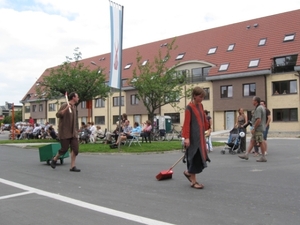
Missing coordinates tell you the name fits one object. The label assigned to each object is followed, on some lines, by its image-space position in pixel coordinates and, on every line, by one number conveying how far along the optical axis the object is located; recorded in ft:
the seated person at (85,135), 67.10
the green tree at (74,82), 73.56
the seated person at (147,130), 64.82
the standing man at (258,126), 34.91
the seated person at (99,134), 71.22
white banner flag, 46.24
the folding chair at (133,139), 54.74
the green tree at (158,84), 77.66
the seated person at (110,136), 57.16
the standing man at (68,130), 29.68
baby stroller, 44.78
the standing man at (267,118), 40.70
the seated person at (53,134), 72.18
